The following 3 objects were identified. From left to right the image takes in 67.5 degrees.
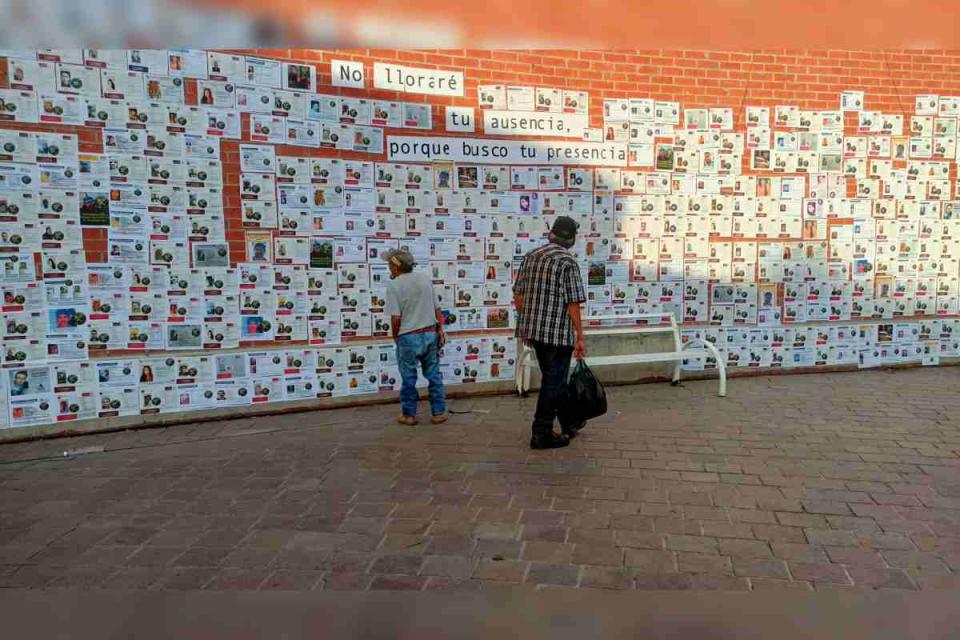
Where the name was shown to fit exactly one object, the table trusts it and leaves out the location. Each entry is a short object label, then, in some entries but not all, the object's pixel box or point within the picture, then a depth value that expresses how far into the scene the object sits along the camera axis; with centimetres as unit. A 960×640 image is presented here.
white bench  731
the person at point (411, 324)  621
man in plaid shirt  543
